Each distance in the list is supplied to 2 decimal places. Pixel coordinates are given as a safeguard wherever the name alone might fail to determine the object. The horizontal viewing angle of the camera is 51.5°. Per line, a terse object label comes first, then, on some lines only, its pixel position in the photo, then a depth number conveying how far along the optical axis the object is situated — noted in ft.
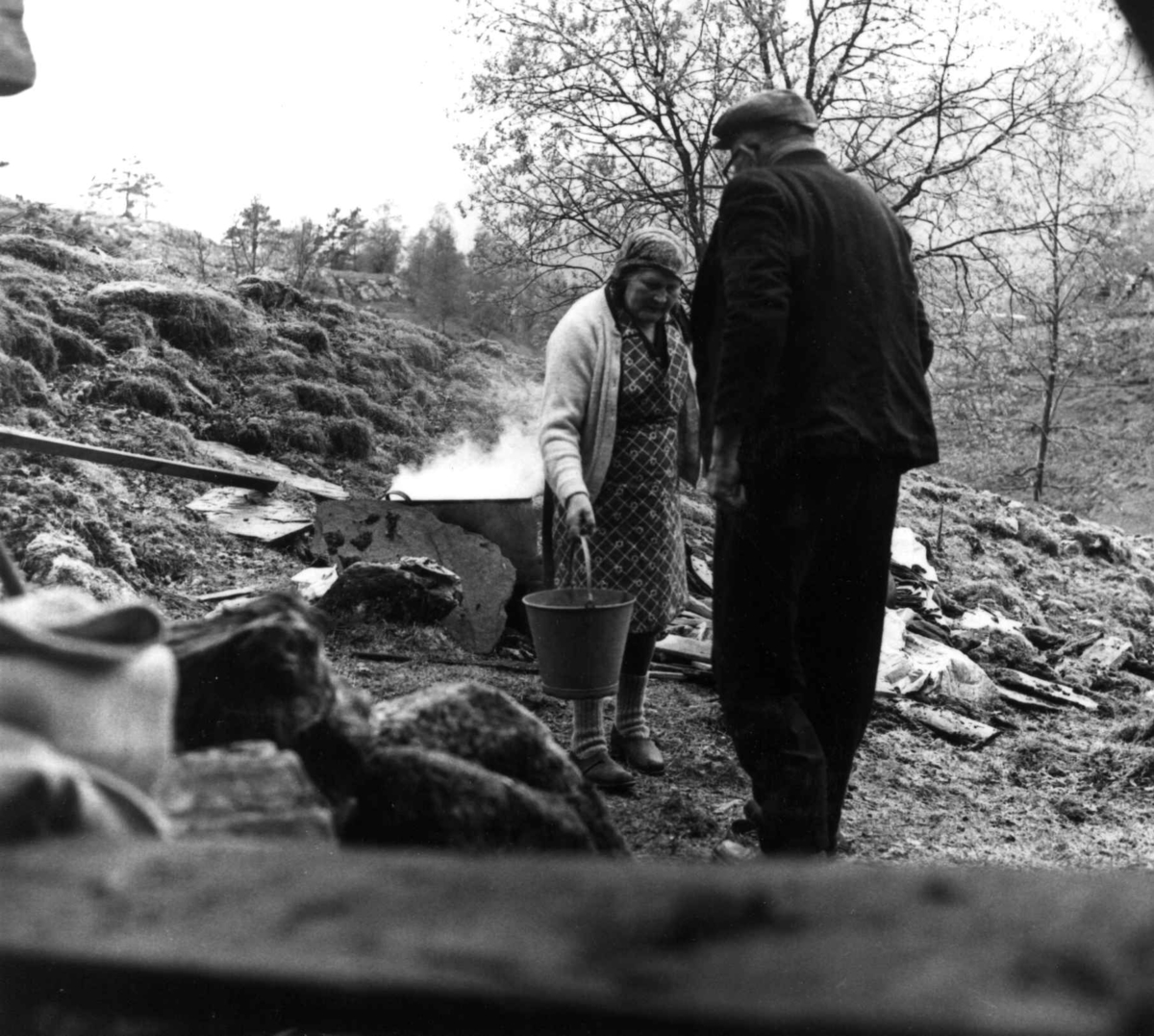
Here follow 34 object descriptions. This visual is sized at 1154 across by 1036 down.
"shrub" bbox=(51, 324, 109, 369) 30.68
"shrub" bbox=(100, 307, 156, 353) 32.48
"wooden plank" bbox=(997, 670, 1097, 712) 23.35
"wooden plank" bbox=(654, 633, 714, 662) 20.99
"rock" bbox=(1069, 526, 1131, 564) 40.45
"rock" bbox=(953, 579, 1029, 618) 31.27
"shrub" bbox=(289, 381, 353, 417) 34.01
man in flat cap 9.75
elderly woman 12.99
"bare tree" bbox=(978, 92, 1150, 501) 33.76
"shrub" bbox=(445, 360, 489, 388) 42.83
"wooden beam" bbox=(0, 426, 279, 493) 15.88
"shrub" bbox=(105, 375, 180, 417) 30.17
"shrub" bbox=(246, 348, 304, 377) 35.27
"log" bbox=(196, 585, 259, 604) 21.36
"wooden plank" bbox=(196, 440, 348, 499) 28.48
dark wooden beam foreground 2.41
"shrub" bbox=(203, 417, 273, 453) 30.76
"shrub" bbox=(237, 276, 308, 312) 40.37
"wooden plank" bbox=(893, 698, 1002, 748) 19.75
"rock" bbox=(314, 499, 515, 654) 21.01
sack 3.95
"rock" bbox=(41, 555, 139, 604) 18.53
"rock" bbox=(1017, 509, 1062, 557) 39.40
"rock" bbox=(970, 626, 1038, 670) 25.59
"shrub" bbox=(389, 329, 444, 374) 42.42
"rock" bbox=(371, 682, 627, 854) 5.74
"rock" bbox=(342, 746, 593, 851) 5.15
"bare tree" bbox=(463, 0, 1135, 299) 30.99
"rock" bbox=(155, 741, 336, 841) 4.19
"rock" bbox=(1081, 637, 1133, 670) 26.66
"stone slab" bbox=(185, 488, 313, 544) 24.98
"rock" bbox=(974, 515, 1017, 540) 39.40
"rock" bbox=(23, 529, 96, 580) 18.93
